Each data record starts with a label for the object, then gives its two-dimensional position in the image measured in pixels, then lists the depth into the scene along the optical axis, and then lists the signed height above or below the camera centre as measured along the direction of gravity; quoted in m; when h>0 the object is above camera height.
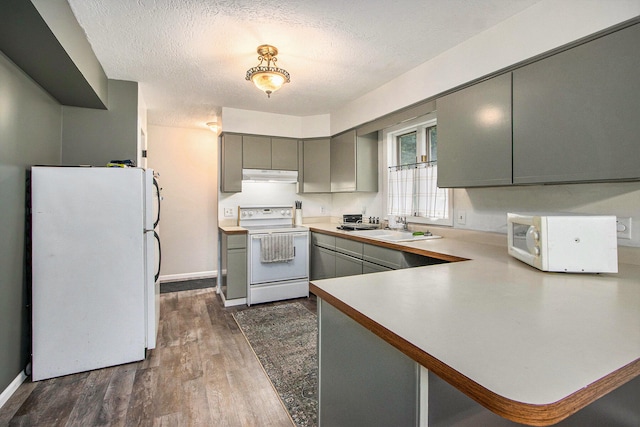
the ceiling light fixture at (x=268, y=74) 2.27 +1.05
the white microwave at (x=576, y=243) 1.30 -0.12
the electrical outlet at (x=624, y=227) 1.61 -0.06
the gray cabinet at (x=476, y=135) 1.92 +0.55
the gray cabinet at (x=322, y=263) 3.35 -0.57
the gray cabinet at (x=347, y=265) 2.89 -0.50
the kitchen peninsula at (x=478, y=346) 0.58 -0.30
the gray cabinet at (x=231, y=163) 3.77 +0.63
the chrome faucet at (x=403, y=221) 3.13 -0.07
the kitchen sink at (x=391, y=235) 2.69 -0.20
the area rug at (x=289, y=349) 1.82 -1.08
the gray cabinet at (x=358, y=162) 3.58 +0.62
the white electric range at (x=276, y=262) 3.48 -0.57
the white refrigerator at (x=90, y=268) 2.08 -0.39
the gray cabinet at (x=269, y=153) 3.86 +0.80
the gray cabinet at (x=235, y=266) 3.47 -0.59
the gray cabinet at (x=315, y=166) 4.05 +0.65
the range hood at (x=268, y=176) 3.86 +0.50
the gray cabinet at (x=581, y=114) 1.40 +0.52
